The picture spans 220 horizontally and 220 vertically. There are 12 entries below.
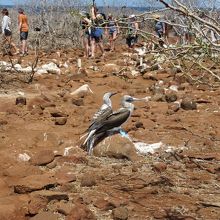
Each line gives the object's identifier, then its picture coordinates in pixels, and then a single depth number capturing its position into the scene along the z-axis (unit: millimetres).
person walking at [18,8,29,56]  14219
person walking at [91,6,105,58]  13272
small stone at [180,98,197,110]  7621
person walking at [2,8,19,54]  13448
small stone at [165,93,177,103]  8227
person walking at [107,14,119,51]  16172
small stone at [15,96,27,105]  7811
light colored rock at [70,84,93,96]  8750
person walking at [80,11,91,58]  13848
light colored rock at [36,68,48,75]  11291
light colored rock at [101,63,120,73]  11797
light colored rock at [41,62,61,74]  11562
